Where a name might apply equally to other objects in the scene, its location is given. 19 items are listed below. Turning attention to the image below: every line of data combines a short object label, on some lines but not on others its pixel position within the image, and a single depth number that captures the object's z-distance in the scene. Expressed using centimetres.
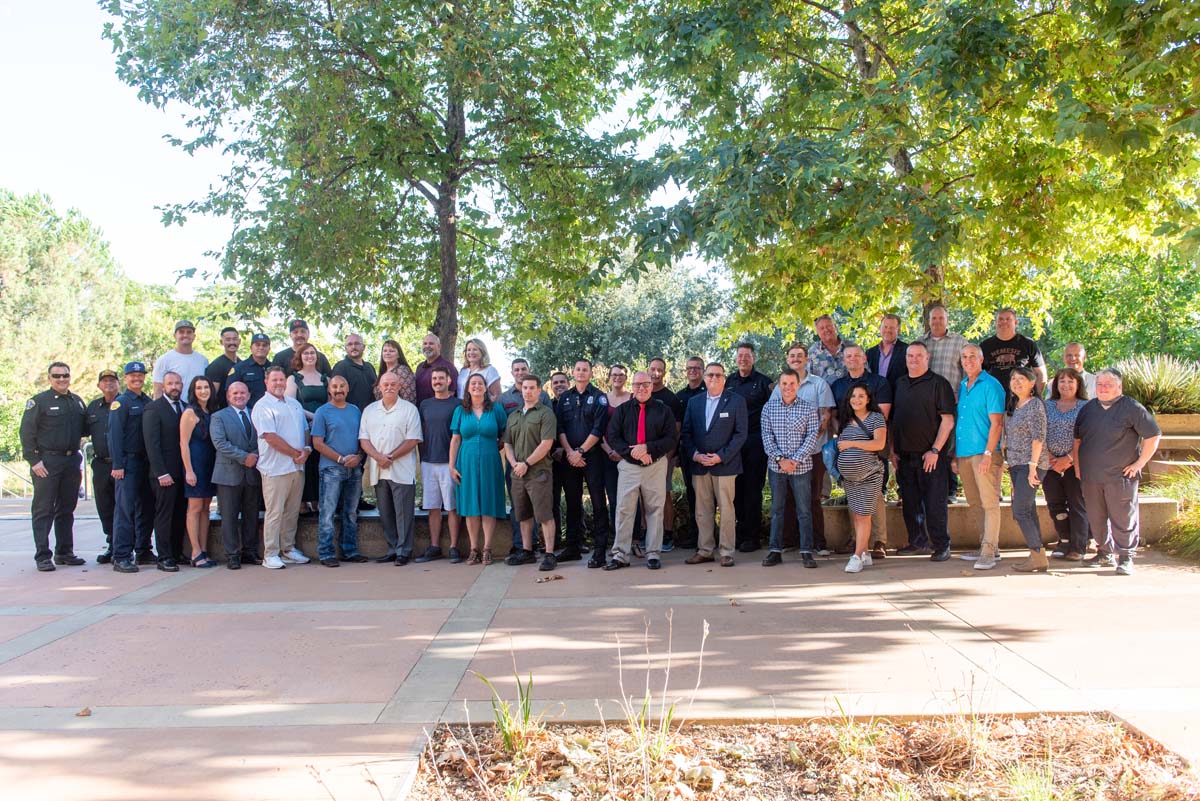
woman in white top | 928
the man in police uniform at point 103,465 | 952
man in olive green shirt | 866
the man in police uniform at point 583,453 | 877
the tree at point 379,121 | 1038
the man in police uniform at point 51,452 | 905
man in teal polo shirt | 799
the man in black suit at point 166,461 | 879
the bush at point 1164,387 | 1329
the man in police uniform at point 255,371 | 949
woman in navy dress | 880
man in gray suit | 879
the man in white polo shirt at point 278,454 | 885
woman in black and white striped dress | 805
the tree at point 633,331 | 2756
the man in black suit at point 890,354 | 888
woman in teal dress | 880
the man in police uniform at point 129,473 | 893
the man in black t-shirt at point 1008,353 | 870
